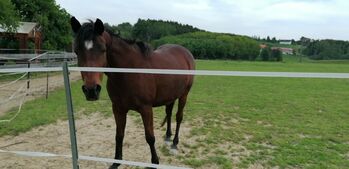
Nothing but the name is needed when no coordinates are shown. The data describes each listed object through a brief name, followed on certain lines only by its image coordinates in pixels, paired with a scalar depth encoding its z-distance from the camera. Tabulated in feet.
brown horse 9.79
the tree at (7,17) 50.24
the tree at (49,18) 74.28
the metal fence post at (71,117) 8.07
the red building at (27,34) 70.13
